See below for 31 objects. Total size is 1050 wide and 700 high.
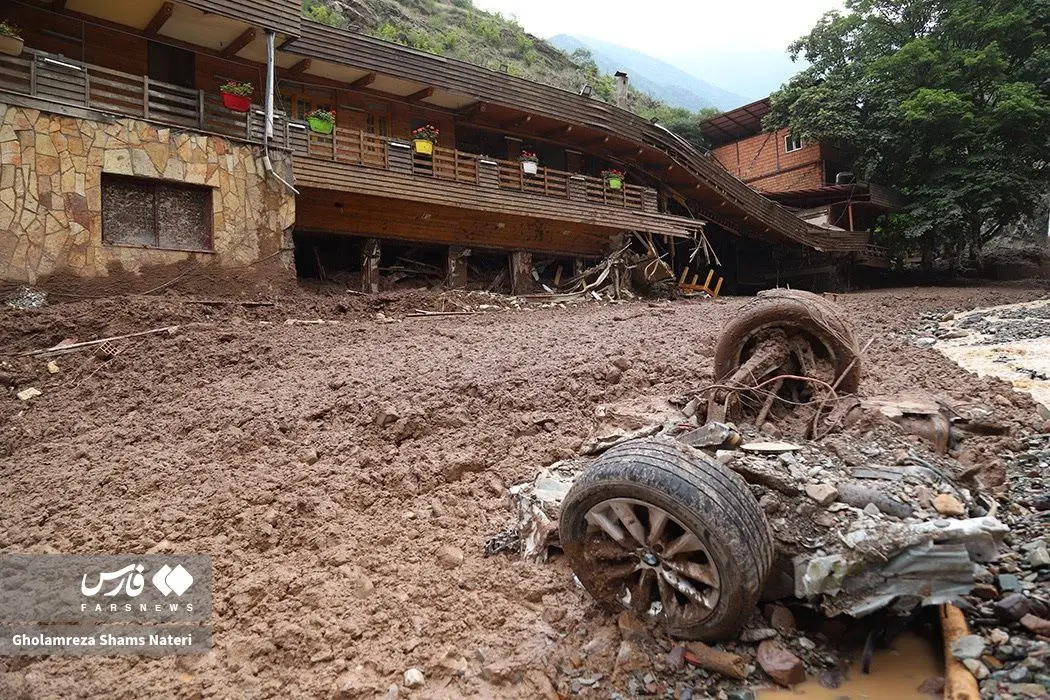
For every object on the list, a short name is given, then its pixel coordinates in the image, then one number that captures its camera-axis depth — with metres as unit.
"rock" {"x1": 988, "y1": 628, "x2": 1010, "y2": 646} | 2.98
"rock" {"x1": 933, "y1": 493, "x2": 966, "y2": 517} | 3.47
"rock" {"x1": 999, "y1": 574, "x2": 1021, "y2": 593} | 3.28
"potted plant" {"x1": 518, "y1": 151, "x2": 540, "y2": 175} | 16.97
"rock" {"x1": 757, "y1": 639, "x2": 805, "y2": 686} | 3.12
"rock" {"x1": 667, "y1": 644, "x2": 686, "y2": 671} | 3.29
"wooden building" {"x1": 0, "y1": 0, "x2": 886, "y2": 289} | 9.67
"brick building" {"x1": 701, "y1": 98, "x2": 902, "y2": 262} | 27.98
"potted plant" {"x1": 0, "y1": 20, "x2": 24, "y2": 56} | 9.24
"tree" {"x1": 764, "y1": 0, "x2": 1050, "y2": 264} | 23.28
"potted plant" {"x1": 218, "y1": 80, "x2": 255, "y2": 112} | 11.89
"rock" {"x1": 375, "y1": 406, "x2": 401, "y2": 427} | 6.11
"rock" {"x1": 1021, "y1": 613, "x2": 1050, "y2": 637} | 2.95
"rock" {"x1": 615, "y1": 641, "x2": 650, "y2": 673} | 3.34
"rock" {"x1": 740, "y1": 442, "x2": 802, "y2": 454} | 4.16
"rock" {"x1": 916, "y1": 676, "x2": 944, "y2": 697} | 2.94
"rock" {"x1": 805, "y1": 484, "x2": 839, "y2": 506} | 3.61
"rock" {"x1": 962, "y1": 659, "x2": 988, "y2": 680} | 2.79
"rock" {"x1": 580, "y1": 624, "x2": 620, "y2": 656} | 3.50
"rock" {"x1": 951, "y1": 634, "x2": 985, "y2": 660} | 2.93
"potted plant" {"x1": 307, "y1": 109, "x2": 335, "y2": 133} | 13.30
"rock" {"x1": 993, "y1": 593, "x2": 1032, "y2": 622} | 3.09
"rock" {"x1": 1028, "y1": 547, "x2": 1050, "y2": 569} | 3.42
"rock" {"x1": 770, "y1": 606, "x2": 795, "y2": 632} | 3.42
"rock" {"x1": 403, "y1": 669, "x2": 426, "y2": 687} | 3.42
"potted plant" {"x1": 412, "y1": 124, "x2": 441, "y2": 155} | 14.77
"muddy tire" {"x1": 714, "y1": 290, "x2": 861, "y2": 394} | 5.39
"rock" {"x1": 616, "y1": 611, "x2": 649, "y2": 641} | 3.48
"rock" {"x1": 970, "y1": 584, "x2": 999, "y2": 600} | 3.27
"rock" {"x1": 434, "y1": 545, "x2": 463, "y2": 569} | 4.32
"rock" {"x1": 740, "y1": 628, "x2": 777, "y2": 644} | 3.35
